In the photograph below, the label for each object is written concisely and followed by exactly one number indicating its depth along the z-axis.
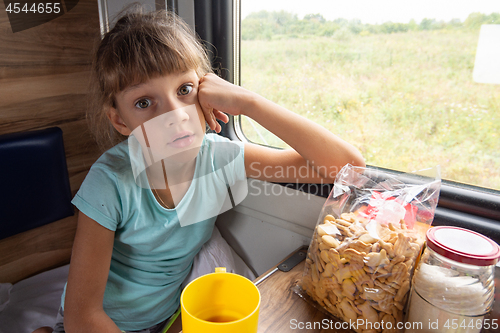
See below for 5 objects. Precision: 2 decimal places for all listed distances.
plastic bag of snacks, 0.59
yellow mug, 0.52
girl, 0.79
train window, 0.82
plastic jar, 0.51
